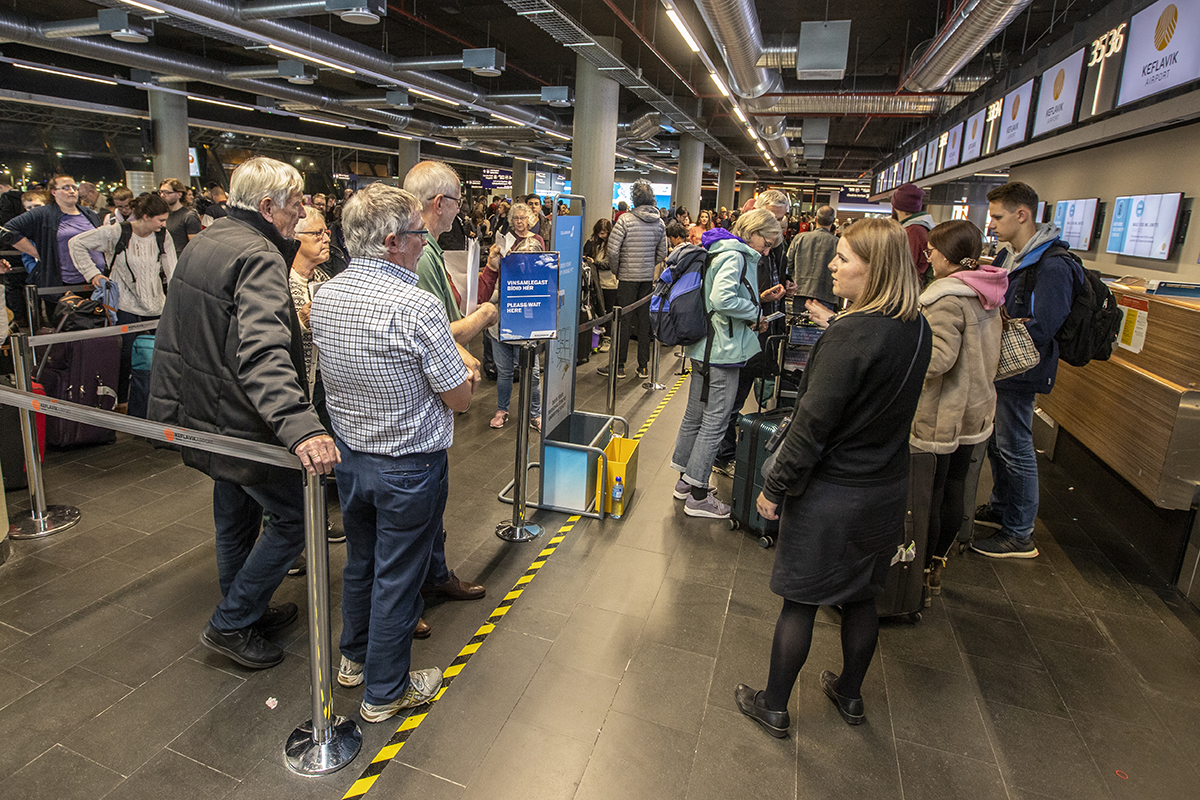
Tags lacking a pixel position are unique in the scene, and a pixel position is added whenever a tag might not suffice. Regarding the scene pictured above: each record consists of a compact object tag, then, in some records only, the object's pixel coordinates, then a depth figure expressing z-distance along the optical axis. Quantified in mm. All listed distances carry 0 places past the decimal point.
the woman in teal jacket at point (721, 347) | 3836
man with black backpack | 3488
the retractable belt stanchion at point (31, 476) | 3520
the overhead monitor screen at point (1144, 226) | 5797
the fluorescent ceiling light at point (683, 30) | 6133
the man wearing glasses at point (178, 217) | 5383
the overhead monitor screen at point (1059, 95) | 6355
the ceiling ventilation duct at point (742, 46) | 6578
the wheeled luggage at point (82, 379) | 4625
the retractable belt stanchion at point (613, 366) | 5188
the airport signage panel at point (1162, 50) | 4363
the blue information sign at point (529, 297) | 3434
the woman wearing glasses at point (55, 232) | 5848
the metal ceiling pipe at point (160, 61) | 8867
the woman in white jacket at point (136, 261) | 4953
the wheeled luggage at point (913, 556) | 2840
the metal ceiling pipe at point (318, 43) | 7207
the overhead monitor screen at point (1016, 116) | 7594
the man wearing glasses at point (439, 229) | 2627
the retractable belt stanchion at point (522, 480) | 3591
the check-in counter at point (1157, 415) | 3428
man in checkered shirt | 2021
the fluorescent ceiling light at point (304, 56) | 8742
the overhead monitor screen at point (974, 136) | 9404
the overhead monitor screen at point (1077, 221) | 7409
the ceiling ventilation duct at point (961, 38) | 5844
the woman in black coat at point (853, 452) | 1992
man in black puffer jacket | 2104
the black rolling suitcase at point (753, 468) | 3779
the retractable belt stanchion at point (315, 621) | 2035
